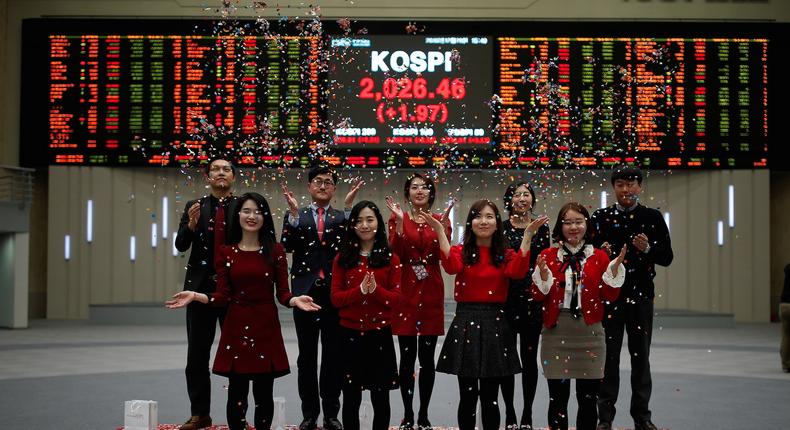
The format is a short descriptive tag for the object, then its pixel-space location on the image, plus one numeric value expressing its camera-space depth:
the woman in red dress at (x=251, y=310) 5.08
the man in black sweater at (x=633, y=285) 5.81
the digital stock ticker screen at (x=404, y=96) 13.28
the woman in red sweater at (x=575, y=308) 5.20
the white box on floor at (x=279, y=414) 5.77
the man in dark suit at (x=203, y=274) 5.78
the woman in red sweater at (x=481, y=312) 5.12
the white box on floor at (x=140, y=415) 5.59
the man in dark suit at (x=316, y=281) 5.70
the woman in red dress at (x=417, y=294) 5.67
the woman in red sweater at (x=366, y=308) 5.18
